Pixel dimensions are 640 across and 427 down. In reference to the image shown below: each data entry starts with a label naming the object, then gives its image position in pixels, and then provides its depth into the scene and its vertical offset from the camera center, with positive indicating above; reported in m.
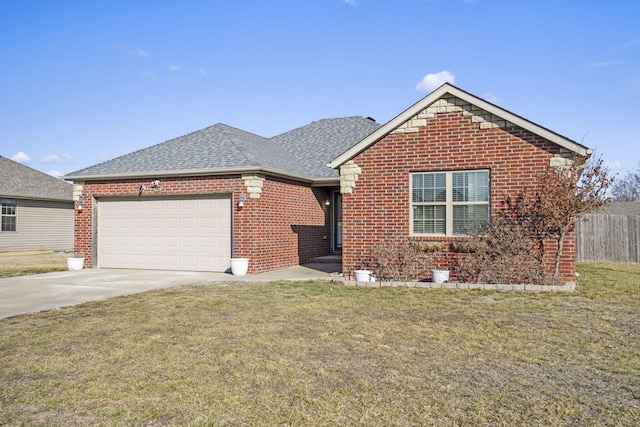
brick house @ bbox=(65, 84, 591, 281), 12.09 +1.08
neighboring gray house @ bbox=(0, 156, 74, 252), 25.78 +0.78
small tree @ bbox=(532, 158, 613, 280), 10.98 +0.59
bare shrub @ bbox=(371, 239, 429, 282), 12.44 -0.90
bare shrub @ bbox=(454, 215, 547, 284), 11.41 -0.70
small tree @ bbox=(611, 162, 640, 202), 58.47 +4.36
